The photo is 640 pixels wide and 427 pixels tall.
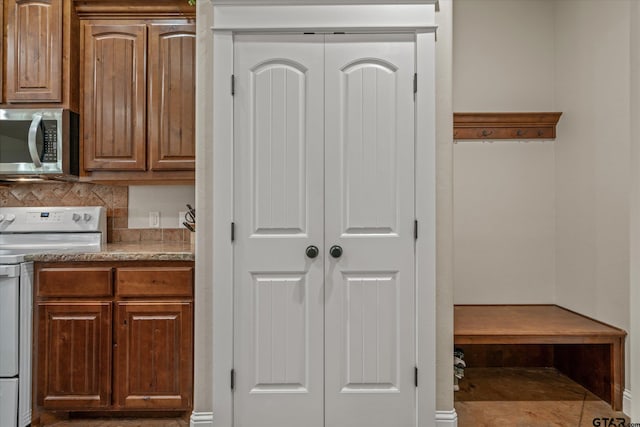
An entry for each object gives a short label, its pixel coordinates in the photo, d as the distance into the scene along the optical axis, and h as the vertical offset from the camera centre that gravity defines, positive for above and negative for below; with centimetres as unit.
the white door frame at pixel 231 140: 229 +37
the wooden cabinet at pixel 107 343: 251 -72
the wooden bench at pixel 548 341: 276 -77
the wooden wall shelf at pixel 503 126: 345 +66
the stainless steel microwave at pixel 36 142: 280 +43
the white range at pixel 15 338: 241 -67
